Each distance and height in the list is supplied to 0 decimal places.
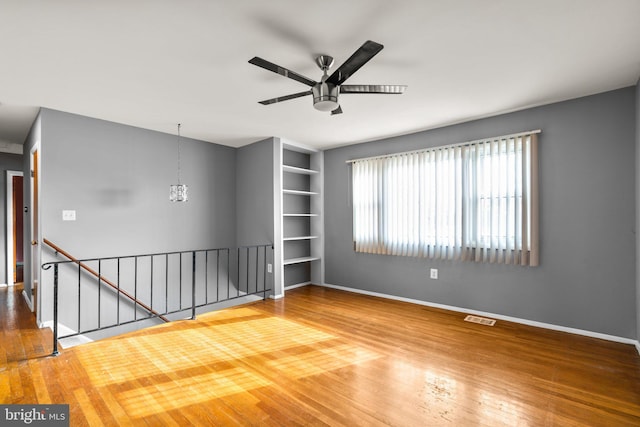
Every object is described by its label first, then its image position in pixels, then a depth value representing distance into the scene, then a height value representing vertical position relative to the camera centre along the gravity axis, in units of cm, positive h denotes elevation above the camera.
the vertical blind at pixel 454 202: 346 +19
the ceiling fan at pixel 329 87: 207 +98
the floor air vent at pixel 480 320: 353 -124
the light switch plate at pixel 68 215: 356 +4
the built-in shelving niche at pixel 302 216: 532 +2
